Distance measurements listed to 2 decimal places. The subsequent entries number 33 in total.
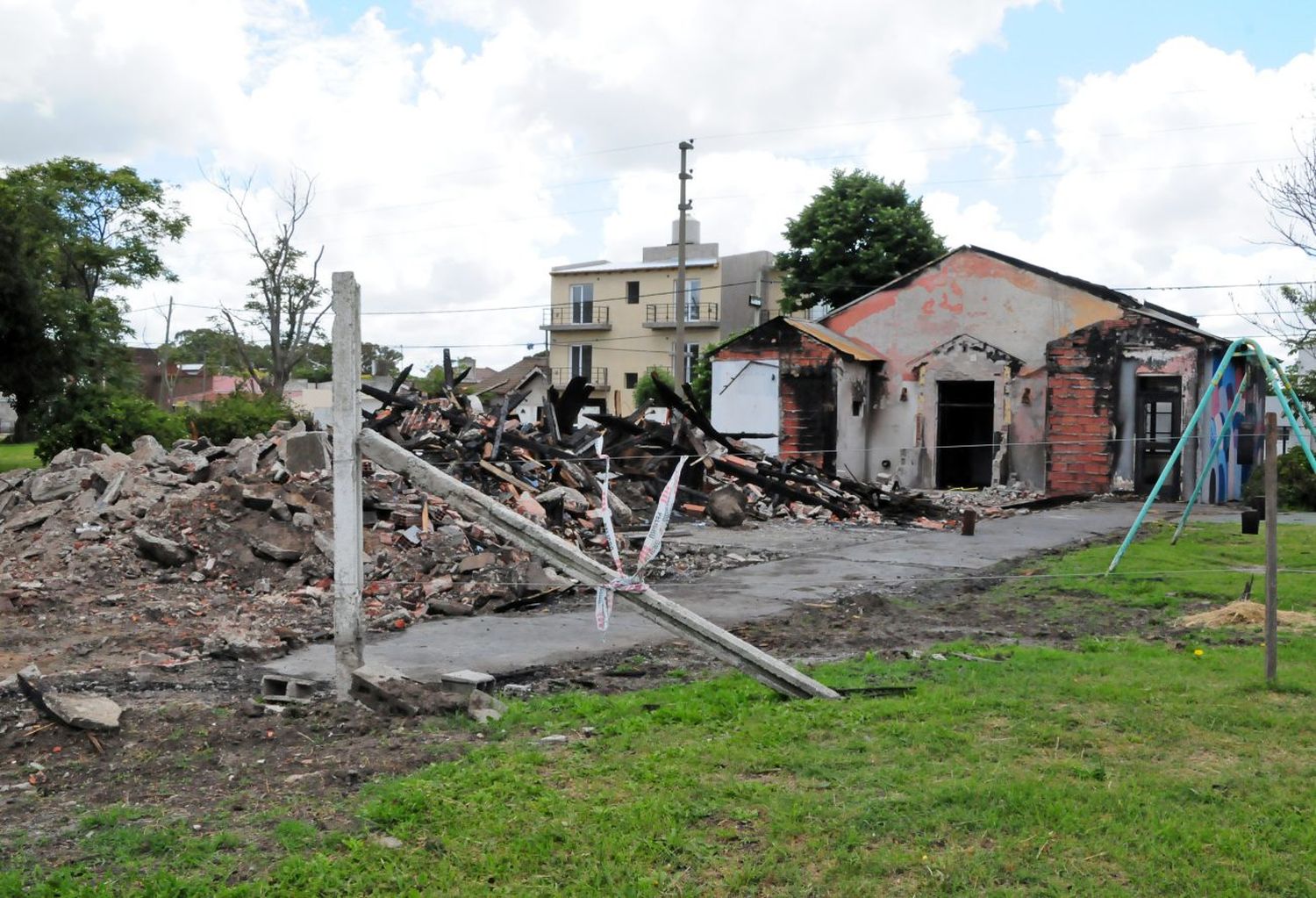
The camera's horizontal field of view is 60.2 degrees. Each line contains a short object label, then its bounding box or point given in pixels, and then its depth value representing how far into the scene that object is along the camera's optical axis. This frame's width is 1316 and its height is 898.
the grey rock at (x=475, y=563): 11.10
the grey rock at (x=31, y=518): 12.49
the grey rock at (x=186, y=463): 14.17
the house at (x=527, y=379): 37.71
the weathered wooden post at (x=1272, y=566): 6.40
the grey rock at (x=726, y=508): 17.28
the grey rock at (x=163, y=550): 11.16
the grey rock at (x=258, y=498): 12.01
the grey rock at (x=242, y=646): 7.99
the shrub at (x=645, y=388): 50.12
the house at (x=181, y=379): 76.38
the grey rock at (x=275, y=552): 11.16
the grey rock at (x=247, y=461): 14.09
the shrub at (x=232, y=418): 25.97
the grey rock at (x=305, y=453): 14.02
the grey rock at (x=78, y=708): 5.57
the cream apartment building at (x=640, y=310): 57.47
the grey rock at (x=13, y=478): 14.70
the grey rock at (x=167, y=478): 13.64
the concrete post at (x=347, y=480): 6.24
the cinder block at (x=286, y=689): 6.43
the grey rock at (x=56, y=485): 13.47
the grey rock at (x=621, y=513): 15.72
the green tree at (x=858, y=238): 44.19
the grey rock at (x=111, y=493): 12.44
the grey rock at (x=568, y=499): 14.46
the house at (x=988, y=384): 24.41
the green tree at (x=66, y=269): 29.78
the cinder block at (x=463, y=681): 6.28
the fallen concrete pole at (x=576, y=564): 6.05
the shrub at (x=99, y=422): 26.86
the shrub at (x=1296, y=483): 22.44
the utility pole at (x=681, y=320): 35.47
